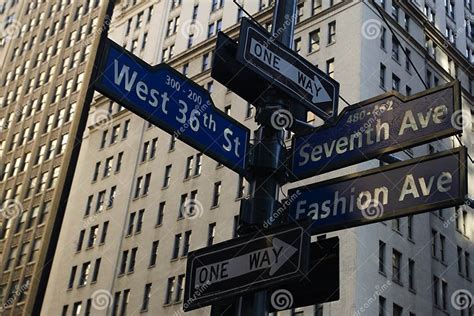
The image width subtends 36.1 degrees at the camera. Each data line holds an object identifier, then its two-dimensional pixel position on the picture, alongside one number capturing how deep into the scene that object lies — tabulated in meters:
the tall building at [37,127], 60.44
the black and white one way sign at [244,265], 5.61
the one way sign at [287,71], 6.74
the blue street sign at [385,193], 5.93
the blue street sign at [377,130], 6.28
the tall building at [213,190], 41.22
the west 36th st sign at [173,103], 6.27
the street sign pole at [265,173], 6.00
